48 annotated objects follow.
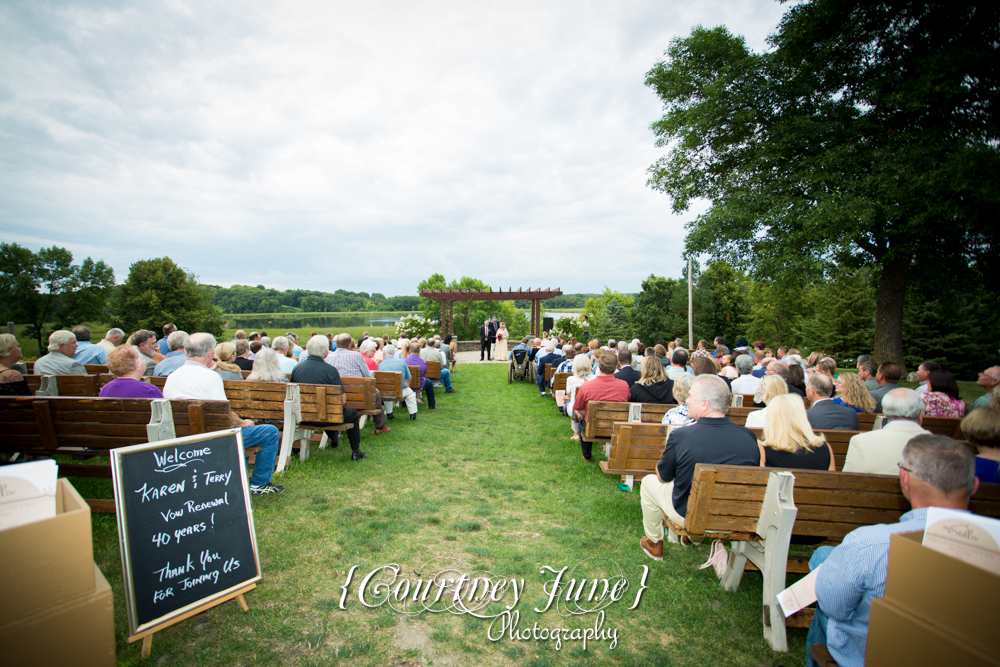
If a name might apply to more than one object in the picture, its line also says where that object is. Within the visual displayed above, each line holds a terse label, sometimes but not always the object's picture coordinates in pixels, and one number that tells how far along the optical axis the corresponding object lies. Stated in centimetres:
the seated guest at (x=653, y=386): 623
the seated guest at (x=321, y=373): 623
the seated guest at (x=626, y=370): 747
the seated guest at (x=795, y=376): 656
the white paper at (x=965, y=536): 134
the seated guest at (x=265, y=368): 603
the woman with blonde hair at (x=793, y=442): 331
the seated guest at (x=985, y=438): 309
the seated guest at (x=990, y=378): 640
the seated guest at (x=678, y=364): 777
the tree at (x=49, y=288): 4219
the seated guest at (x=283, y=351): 802
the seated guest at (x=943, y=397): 558
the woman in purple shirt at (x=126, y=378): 449
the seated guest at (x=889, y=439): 345
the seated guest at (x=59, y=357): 683
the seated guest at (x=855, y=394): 496
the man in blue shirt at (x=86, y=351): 847
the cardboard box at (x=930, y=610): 131
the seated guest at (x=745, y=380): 783
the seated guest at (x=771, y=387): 401
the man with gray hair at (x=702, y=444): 329
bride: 2328
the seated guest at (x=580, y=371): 769
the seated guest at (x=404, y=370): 895
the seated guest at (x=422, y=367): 1005
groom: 2269
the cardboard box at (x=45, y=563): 136
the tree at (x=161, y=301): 4644
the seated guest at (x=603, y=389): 638
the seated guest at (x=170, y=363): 661
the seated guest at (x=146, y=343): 727
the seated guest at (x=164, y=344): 1025
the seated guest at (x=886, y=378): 619
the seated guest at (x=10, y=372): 479
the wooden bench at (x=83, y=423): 404
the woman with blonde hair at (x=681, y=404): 452
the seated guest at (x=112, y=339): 860
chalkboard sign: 261
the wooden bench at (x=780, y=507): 284
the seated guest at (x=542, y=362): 1237
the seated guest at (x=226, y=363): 636
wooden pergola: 2597
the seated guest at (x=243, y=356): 812
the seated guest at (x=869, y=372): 724
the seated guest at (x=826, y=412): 471
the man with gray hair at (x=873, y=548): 198
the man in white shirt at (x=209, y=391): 432
